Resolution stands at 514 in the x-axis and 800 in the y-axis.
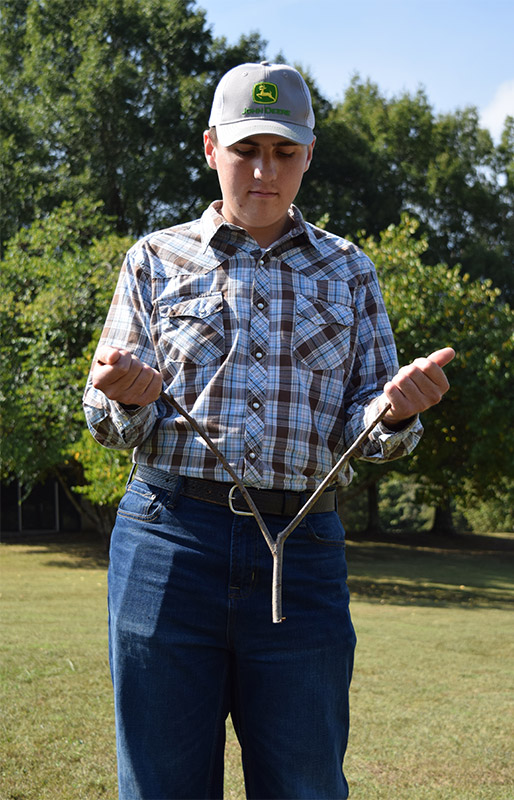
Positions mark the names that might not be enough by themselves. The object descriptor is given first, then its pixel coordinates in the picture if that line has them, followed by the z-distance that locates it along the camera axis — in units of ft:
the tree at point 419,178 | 75.00
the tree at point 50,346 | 49.98
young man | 6.67
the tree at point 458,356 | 49.80
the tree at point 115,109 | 67.97
